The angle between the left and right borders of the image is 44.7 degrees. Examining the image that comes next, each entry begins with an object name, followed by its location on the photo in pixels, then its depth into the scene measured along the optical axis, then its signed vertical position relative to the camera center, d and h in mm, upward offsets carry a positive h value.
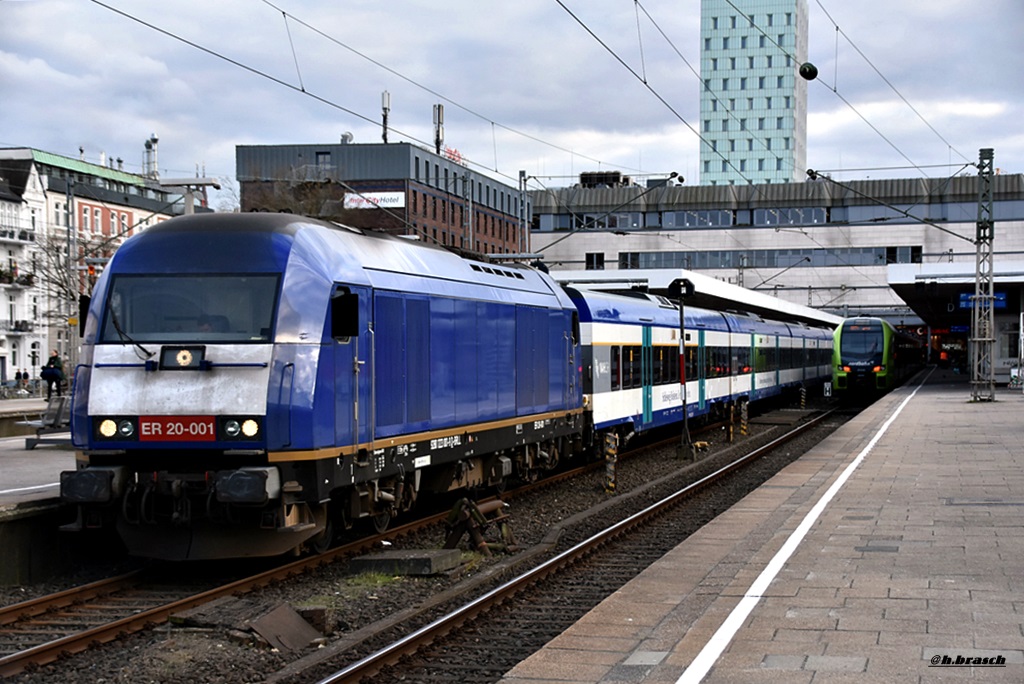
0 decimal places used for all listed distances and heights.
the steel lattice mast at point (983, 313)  37406 +1062
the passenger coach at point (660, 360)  22266 -312
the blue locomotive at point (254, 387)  11023 -359
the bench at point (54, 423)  20625 -1249
